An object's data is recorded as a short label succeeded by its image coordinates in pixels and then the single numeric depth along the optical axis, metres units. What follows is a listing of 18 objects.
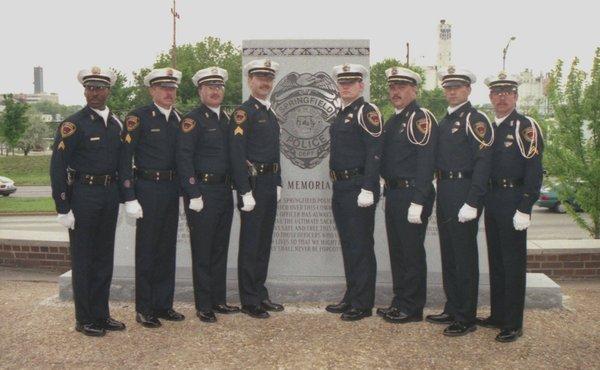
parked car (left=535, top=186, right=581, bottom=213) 18.72
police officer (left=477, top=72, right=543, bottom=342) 4.74
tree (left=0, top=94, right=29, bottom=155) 39.97
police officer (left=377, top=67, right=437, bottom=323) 5.07
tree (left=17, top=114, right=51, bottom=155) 57.79
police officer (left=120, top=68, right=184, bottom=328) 5.09
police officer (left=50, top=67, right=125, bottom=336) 4.79
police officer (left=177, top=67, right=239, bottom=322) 5.15
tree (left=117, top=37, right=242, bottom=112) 43.66
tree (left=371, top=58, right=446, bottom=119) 52.47
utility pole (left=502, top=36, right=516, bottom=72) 23.45
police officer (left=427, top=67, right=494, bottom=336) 4.86
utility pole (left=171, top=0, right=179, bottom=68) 31.90
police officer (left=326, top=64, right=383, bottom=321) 5.25
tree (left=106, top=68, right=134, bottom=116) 35.38
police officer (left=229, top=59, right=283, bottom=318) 5.29
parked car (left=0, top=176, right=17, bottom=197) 24.50
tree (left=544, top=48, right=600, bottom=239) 8.21
